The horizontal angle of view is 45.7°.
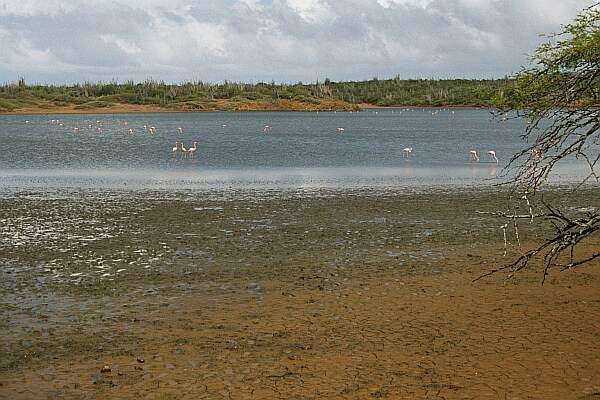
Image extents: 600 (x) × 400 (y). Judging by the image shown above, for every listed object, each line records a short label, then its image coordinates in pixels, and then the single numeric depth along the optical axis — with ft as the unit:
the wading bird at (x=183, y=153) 117.70
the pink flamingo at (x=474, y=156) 108.87
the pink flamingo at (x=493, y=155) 109.09
